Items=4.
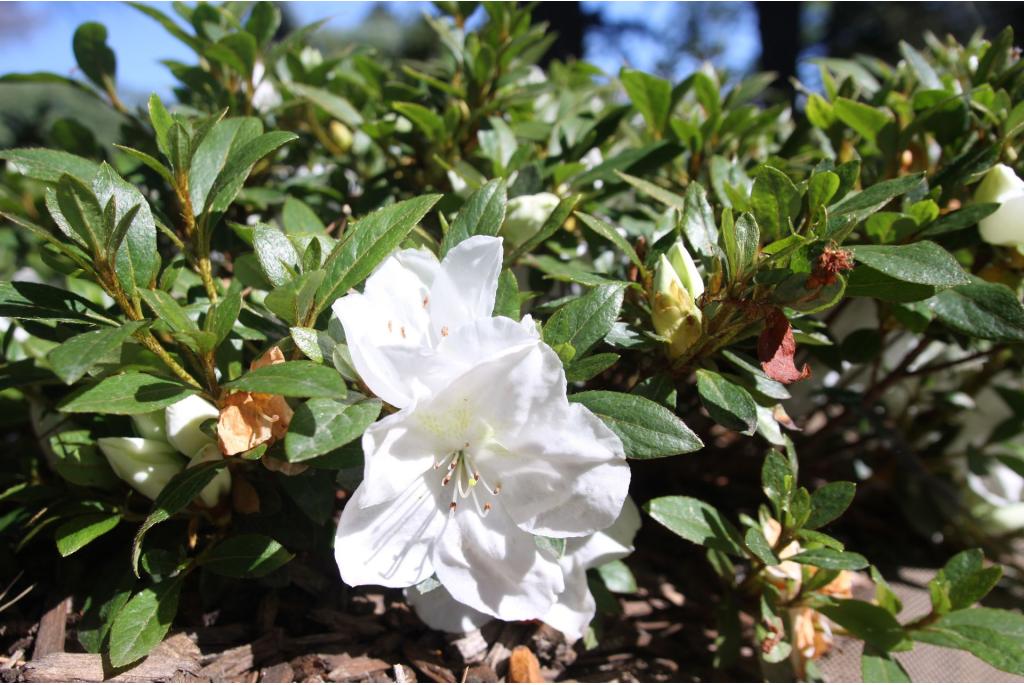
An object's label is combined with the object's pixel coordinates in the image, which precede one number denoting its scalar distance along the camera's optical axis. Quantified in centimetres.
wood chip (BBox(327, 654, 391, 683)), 27
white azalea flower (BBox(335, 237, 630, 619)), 21
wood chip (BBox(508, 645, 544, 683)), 29
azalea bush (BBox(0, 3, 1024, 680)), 22
